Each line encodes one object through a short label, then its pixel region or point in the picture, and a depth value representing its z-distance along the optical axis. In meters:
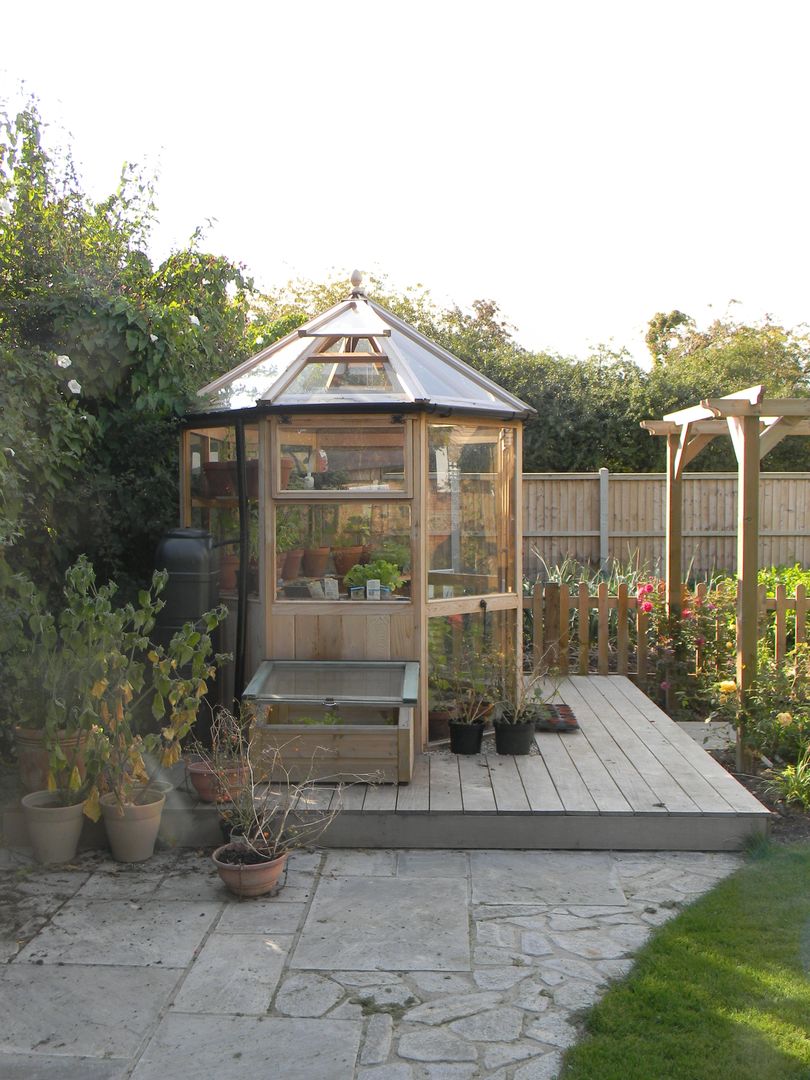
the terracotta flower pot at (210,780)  4.78
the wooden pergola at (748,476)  6.20
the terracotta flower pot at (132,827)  4.59
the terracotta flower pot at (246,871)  4.16
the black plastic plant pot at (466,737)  5.79
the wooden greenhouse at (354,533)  5.72
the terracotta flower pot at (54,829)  4.59
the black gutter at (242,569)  5.93
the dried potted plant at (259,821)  4.19
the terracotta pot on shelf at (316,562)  5.88
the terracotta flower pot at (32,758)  4.95
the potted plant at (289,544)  5.88
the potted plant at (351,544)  5.86
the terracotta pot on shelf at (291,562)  5.88
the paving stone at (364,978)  3.47
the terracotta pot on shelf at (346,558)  5.87
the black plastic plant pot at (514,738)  5.78
